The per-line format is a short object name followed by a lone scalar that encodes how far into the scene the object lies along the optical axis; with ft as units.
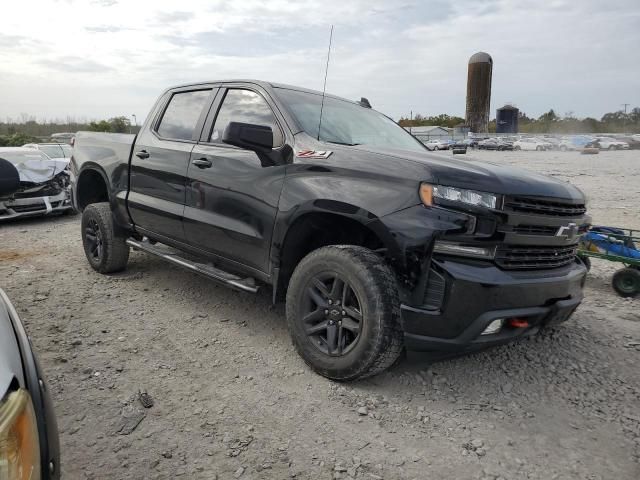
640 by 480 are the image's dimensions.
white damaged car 29.04
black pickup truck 8.77
